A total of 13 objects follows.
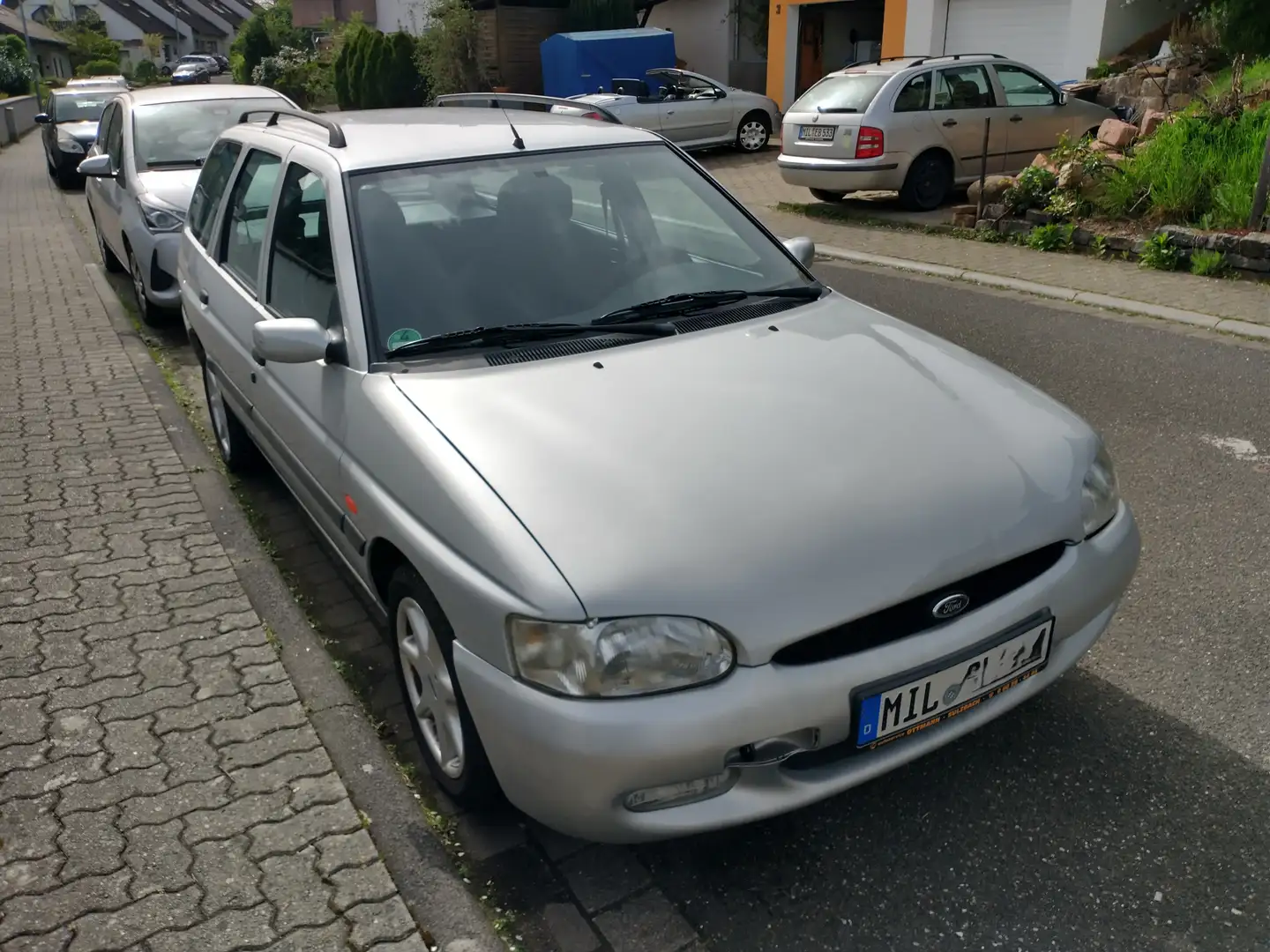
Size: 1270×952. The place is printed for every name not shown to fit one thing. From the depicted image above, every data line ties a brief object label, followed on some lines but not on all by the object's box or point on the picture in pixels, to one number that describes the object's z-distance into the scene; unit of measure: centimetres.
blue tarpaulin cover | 2180
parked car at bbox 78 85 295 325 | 811
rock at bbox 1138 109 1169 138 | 1150
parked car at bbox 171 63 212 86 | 5734
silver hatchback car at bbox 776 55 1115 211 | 1220
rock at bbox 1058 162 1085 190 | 1052
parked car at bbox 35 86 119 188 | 1872
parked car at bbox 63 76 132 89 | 2768
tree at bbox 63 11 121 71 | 6881
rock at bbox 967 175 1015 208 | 1124
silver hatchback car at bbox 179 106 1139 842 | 234
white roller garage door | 1700
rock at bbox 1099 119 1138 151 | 1125
